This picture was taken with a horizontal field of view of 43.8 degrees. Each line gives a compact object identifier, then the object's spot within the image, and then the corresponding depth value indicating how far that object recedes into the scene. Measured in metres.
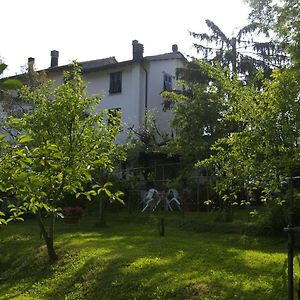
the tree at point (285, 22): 6.73
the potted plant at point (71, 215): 14.13
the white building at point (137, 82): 22.60
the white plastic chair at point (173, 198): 15.91
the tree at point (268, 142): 5.80
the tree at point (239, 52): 17.90
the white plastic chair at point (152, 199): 15.96
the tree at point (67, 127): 7.91
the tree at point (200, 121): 12.35
